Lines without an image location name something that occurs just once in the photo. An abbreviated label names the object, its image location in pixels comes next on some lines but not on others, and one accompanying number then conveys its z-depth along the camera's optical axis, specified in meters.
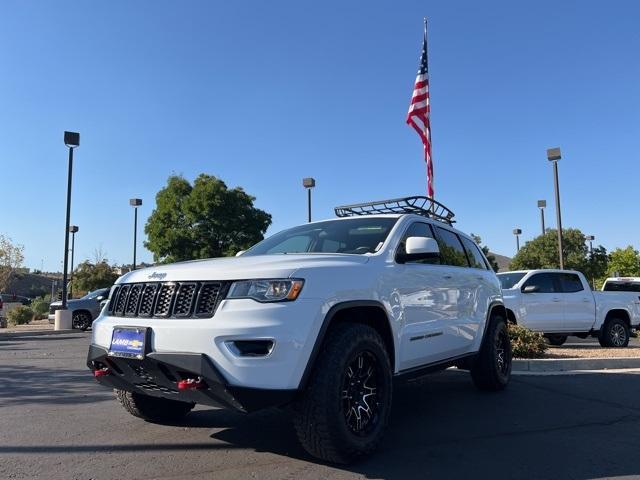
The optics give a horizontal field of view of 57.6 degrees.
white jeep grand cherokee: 3.67
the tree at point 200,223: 31.94
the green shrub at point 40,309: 29.77
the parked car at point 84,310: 19.87
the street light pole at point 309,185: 23.01
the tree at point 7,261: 38.12
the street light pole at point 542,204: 36.12
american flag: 13.14
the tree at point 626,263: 37.38
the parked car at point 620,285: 17.23
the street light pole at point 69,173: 20.88
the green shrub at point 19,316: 24.97
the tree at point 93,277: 41.41
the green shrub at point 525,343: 9.03
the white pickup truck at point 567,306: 11.89
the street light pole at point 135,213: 31.09
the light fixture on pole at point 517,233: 47.93
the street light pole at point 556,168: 21.27
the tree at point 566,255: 38.31
